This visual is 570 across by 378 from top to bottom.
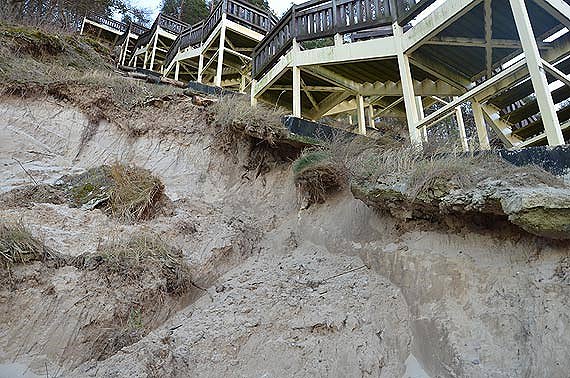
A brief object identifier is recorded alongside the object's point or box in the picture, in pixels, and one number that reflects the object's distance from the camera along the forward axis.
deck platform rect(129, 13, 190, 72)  19.56
